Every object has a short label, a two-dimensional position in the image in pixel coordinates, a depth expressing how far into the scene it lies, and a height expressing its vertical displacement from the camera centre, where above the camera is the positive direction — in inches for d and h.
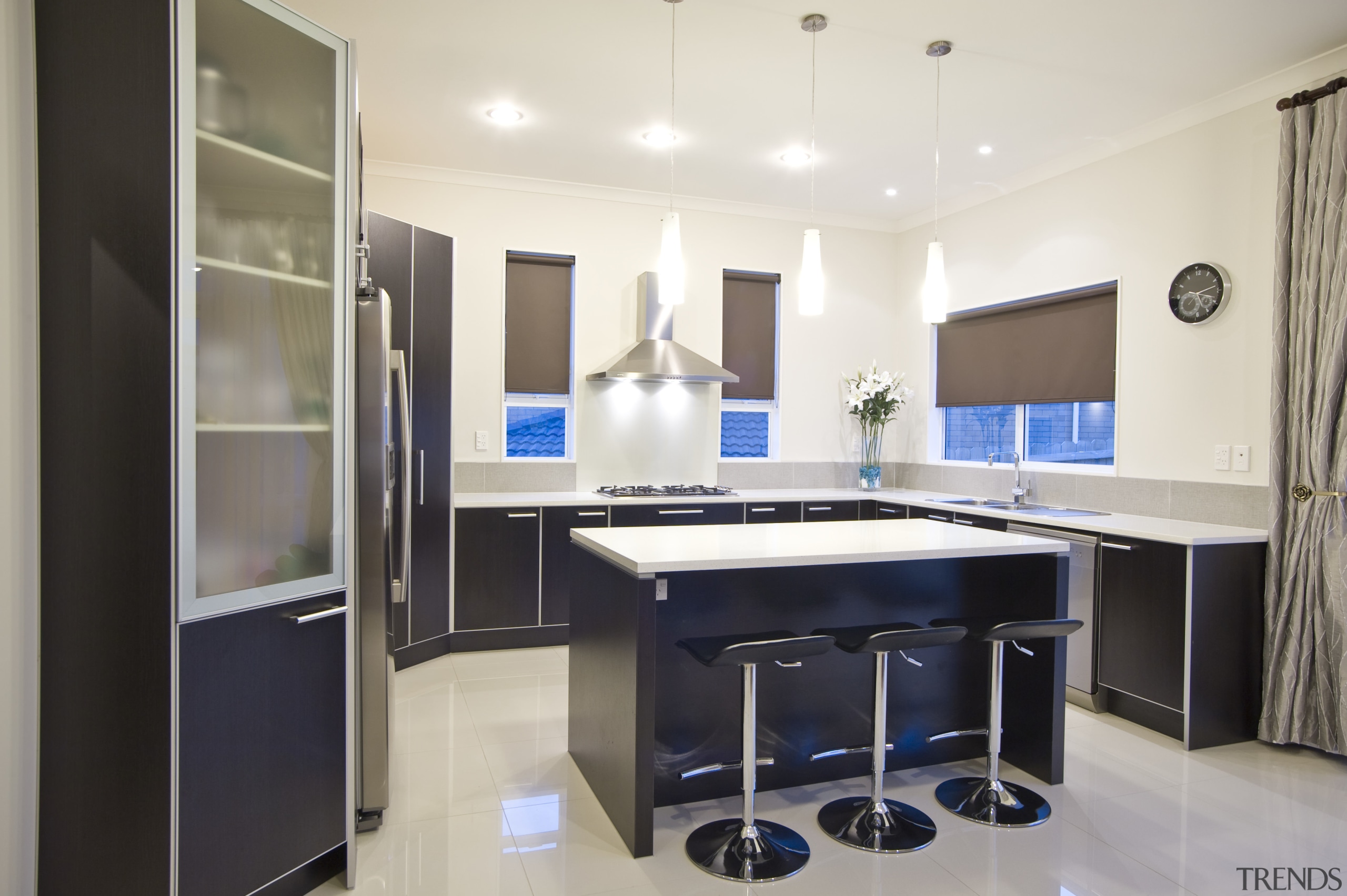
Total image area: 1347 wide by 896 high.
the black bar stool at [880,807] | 99.0 -49.1
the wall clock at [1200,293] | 148.3 +27.9
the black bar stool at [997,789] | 105.2 -49.0
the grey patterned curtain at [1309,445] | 124.8 -0.7
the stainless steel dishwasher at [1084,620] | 147.5 -34.0
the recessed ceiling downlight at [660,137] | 170.2 +64.0
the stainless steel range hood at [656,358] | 193.2 +19.1
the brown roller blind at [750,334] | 225.9 +29.0
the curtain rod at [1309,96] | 125.6 +55.8
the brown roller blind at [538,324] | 204.7 +28.3
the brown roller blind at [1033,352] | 176.9 +21.2
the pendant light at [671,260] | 105.4 +23.1
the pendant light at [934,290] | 113.6 +20.9
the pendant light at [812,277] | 108.3 +21.5
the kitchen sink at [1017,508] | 170.1 -15.8
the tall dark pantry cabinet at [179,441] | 69.6 -1.1
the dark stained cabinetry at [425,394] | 163.6 +8.2
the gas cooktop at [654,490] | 201.8 -14.5
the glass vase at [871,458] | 227.9 -6.3
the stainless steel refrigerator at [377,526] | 95.7 -12.1
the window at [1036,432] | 180.2 +1.4
